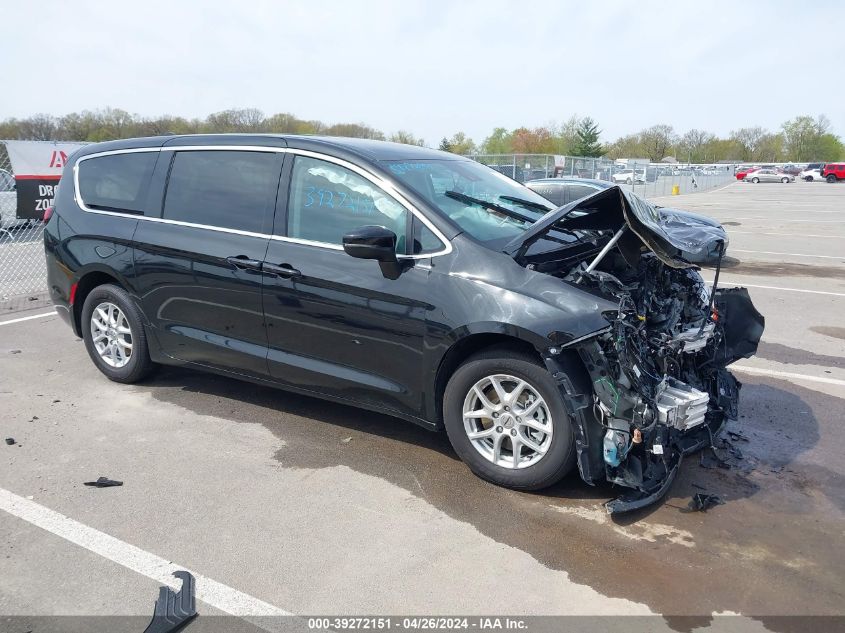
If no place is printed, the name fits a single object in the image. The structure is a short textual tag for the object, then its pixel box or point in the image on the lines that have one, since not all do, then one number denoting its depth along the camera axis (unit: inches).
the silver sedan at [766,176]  2437.3
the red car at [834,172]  2352.4
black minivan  143.9
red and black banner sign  397.1
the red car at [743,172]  2718.3
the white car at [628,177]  1397.3
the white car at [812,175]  2522.1
